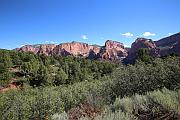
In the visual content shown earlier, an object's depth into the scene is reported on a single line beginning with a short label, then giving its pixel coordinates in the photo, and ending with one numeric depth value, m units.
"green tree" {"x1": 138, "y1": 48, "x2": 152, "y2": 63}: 30.01
